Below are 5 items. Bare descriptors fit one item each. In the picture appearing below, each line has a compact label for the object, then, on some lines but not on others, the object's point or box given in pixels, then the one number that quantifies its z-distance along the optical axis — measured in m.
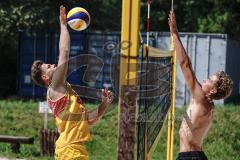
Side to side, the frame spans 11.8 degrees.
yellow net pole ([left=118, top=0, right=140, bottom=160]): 9.24
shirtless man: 9.93
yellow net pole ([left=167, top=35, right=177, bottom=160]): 15.61
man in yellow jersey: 10.73
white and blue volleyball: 11.46
